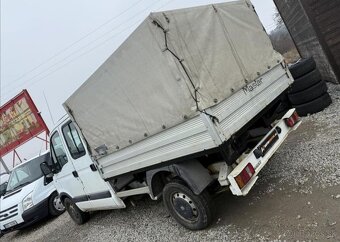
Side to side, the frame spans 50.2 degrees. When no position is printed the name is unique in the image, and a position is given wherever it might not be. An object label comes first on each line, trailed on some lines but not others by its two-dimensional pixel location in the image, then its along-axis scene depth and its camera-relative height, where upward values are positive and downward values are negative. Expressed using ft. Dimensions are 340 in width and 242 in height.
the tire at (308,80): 24.90 -3.16
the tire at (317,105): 25.13 -4.97
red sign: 62.34 +8.56
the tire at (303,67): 25.02 -2.22
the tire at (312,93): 24.88 -4.04
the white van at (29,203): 33.83 -2.66
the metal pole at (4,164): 89.25 +4.54
